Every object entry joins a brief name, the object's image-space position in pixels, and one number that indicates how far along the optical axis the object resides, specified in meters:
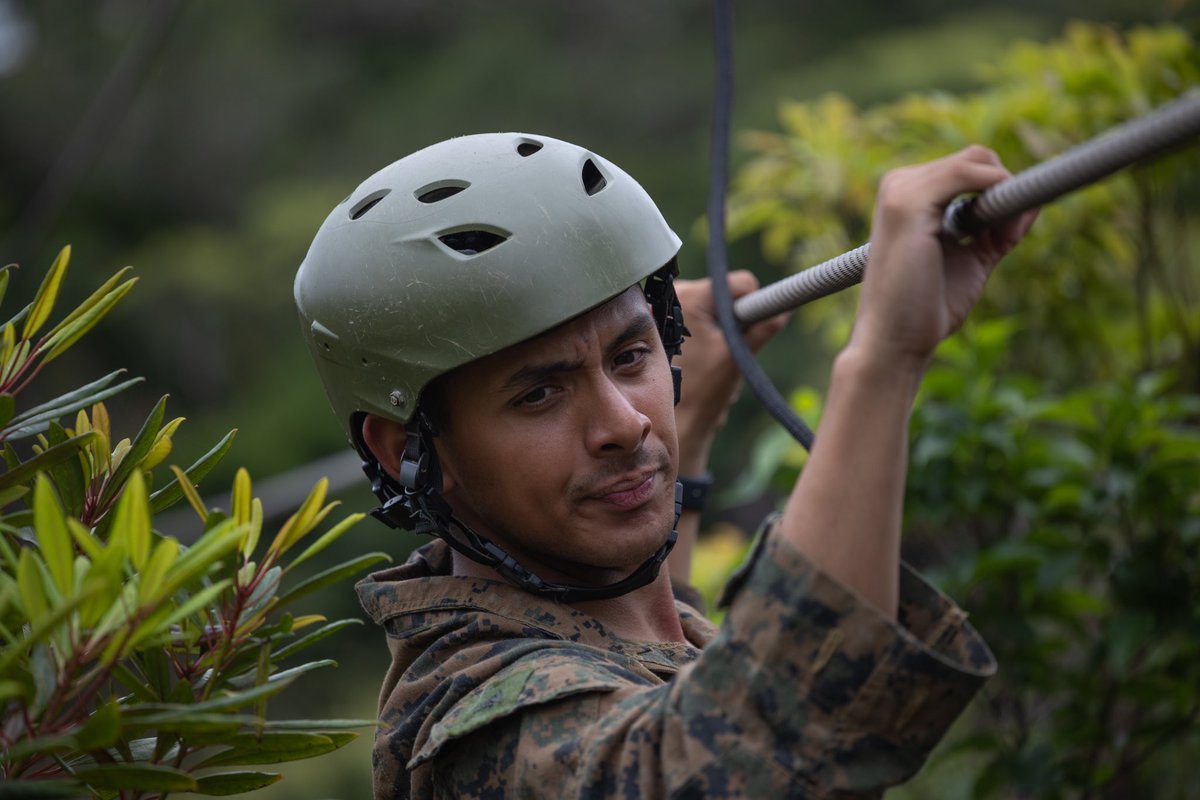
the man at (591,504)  2.56
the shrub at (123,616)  2.54
